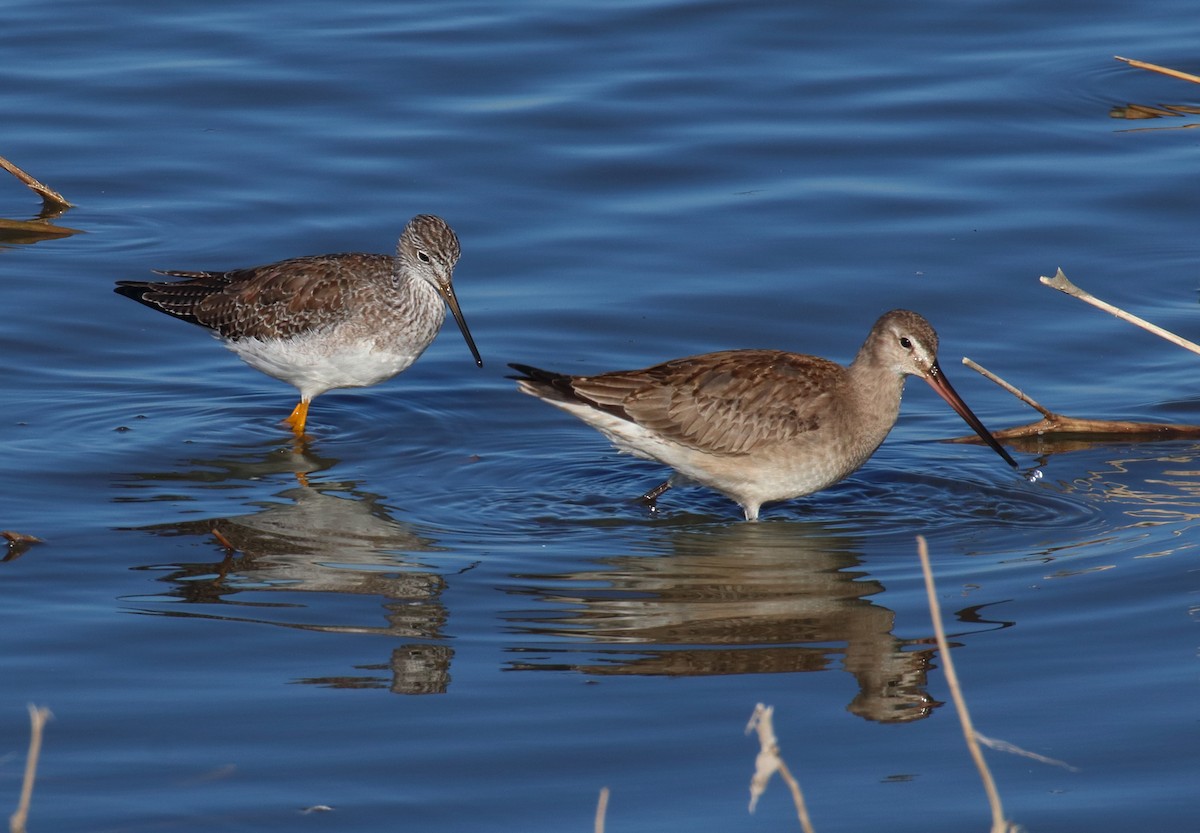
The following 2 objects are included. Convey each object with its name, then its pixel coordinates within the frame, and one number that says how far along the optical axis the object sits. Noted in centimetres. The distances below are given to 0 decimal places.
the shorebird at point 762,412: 1797
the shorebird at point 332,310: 2069
